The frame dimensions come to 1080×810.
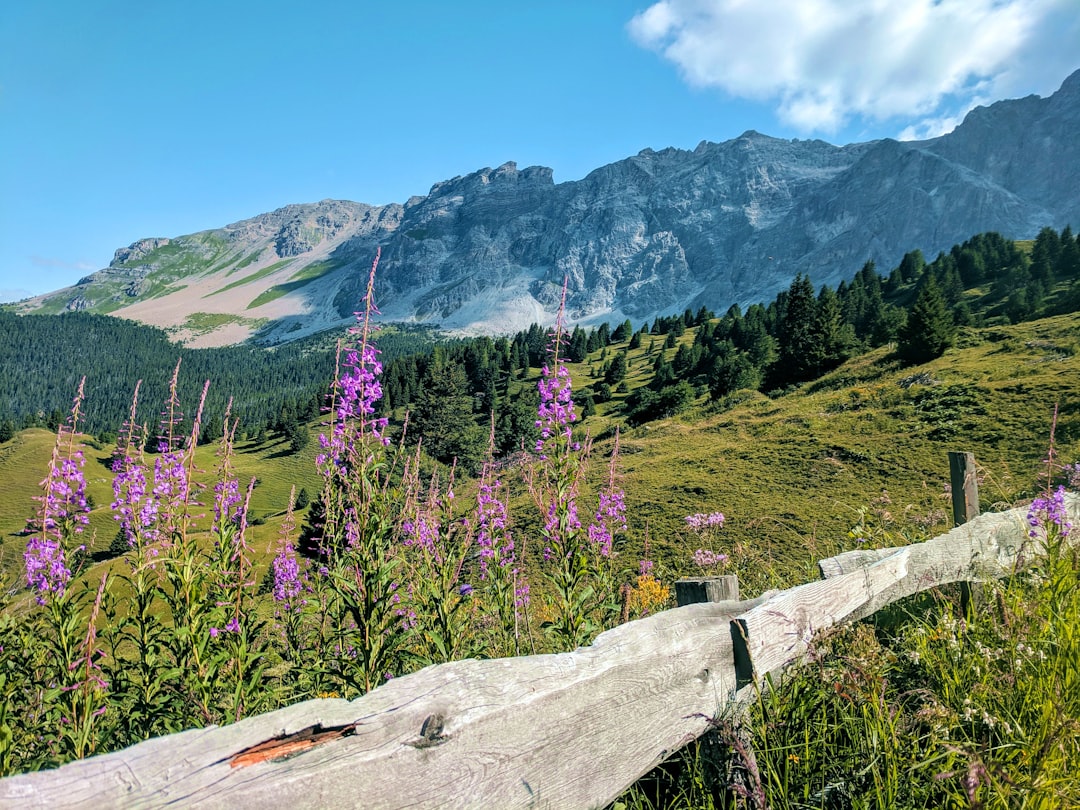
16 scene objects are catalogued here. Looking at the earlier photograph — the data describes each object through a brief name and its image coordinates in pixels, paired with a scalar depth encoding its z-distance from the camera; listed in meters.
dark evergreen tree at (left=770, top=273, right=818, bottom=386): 58.59
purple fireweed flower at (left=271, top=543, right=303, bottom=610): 6.15
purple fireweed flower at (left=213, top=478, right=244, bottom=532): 4.38
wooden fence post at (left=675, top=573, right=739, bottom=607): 3.52
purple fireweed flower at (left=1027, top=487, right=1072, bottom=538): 4.42
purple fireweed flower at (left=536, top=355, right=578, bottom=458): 5.13
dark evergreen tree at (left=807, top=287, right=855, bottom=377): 57.44
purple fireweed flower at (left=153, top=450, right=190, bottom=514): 4.55
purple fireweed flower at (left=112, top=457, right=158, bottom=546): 4.68
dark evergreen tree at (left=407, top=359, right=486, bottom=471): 68.56
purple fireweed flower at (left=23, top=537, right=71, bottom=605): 4.40
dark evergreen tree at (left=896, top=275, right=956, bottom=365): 44.66
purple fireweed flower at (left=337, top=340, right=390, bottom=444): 4.71
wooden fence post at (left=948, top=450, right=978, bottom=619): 5.57
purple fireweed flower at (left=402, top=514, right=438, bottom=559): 5.33
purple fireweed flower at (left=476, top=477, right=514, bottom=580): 6.17
